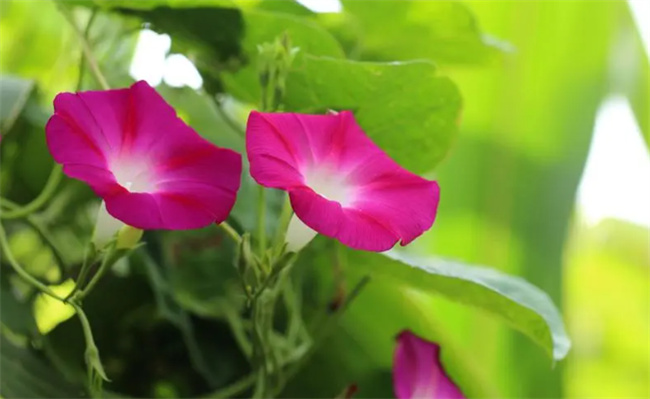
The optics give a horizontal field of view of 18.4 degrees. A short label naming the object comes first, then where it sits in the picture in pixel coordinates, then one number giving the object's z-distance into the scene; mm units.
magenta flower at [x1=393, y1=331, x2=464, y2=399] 619
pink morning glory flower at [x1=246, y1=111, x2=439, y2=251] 557
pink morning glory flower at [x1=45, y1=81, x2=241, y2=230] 557
